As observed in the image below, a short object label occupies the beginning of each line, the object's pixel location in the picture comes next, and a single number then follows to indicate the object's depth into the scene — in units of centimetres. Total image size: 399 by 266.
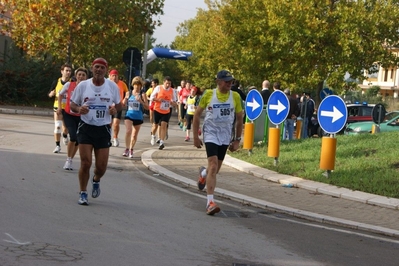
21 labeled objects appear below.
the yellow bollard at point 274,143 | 1508
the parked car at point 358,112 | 3231
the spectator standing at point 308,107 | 2818
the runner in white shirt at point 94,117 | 970
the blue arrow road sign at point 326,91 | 3144
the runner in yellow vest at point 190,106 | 2302
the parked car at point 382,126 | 2571
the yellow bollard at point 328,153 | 1345
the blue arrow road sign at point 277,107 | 1544
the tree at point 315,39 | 3459
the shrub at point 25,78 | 3416
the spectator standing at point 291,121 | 2194
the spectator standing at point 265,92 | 2005
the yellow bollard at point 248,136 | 1680
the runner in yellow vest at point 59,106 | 1452
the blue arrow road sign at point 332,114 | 1358
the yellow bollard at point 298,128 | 2381
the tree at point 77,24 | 3544
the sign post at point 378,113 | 1911
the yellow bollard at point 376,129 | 2066
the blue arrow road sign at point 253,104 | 1661
